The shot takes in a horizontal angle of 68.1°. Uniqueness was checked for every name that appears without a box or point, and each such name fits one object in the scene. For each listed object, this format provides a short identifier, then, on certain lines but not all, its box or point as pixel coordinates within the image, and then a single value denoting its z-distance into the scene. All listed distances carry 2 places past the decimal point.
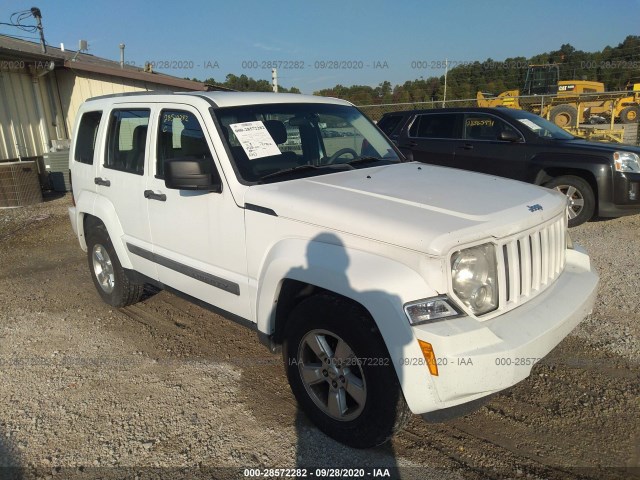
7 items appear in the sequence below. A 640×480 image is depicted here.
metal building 11.13
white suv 2.27
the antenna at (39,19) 12.77
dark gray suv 6.86
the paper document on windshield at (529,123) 7.65
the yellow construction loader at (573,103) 17.27
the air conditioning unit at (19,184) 10.08
